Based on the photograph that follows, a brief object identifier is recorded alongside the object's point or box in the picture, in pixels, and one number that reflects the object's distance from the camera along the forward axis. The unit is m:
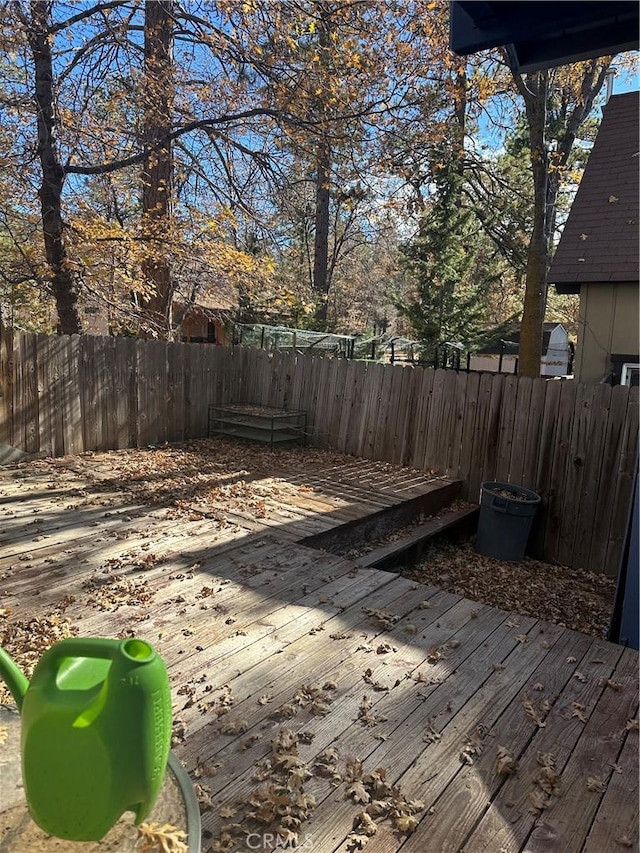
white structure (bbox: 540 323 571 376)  17.05
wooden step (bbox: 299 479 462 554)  4.27
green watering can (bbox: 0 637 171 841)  0.90
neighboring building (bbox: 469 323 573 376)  15.28
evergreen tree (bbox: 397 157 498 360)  14.76
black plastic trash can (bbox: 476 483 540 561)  5.01
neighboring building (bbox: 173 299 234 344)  19.66
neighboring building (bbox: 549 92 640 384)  6.96
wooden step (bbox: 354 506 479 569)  4.28
